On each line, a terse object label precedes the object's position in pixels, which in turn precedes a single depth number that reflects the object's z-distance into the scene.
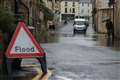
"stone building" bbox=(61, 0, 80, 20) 172.88
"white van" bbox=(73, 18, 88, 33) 71.94
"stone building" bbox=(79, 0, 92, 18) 173.50
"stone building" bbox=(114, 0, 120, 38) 48.45
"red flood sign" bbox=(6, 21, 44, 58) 12.67
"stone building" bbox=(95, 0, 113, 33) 70.31
